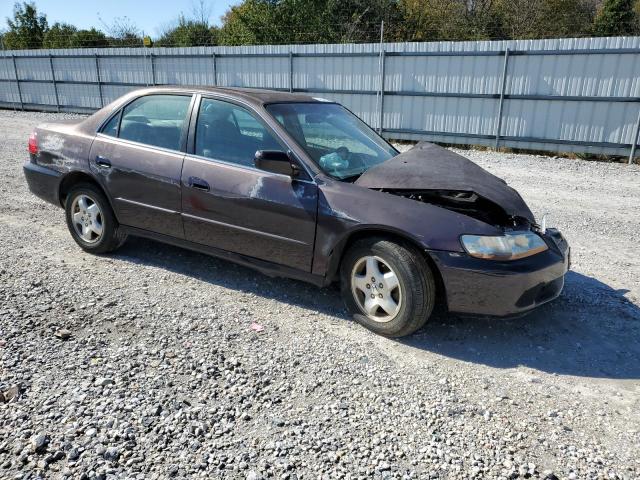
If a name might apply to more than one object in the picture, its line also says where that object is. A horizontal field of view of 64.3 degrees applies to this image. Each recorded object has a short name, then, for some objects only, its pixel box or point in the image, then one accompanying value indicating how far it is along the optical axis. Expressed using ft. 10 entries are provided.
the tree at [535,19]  78.79
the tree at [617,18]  83.56
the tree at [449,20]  81.10
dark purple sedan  10.80
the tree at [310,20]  83.61
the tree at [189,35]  103.69
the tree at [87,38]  94.83
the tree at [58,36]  98.22
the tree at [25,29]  111.24
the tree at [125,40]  91.20
